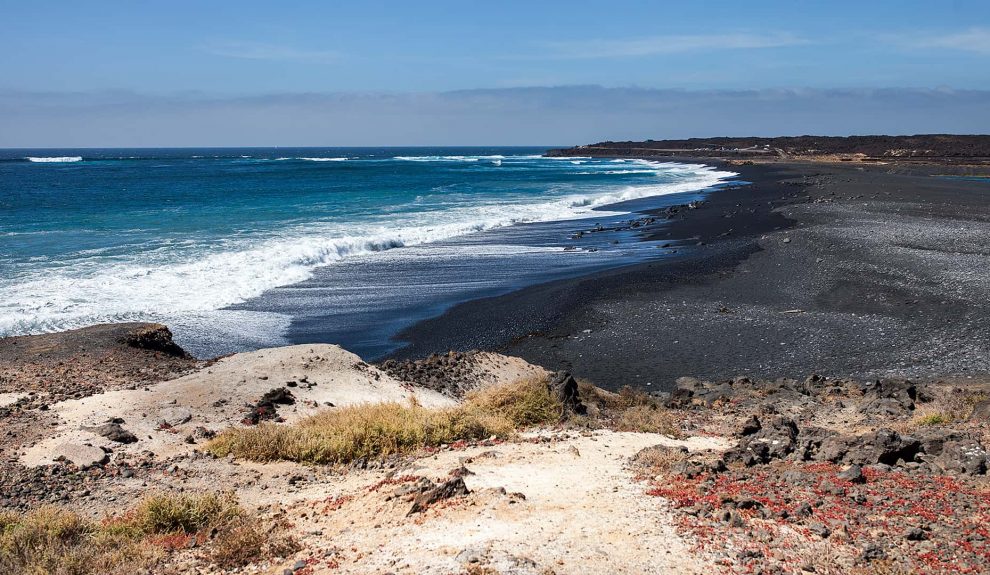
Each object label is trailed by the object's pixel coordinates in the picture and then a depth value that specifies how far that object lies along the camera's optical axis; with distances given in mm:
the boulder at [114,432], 8969
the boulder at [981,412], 9008
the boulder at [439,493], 6880
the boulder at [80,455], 8336
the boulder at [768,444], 8062
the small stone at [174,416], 9734
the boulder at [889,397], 10171
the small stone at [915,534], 5898
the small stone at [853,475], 7047
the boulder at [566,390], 10562
